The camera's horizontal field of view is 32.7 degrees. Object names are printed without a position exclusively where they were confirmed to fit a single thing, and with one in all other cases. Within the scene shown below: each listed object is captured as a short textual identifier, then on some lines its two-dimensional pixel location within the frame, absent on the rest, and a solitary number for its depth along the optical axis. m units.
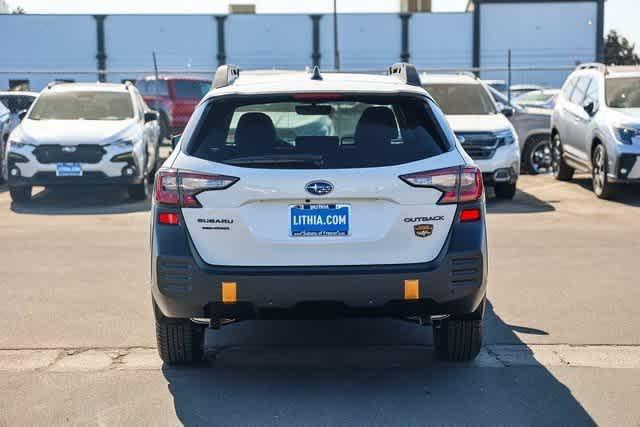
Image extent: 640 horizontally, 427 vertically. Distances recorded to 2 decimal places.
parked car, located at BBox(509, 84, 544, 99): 32.16
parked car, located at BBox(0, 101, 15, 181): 17.67
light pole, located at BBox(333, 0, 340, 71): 36.28
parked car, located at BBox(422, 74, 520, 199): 14.54
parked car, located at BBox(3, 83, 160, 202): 14.59
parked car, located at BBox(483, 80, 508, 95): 33.19
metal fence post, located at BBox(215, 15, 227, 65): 52.31
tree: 77.75
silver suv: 13.88
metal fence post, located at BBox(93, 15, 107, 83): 52.12
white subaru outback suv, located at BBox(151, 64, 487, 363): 5.43
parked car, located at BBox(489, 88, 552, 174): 18.25
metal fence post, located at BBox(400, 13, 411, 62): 52.75
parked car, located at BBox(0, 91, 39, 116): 21.92
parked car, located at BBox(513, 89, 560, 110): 25.82
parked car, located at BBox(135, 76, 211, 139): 27.23
